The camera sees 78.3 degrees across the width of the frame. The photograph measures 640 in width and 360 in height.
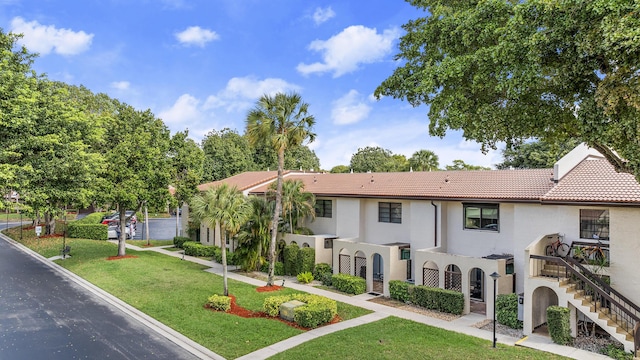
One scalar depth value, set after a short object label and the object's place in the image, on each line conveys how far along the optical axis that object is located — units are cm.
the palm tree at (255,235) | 2311
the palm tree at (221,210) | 1814
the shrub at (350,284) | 1955
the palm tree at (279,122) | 1897
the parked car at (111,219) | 3849
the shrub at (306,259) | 2239
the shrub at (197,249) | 2872
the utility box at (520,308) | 1488
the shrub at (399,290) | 1811
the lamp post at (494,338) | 1268
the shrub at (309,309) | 1440
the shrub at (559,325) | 1305
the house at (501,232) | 1388
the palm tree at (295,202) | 2352
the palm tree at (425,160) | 4447
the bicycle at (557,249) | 1556
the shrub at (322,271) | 2148
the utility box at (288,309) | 1503
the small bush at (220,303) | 1598
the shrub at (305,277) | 2139
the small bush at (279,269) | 2343
